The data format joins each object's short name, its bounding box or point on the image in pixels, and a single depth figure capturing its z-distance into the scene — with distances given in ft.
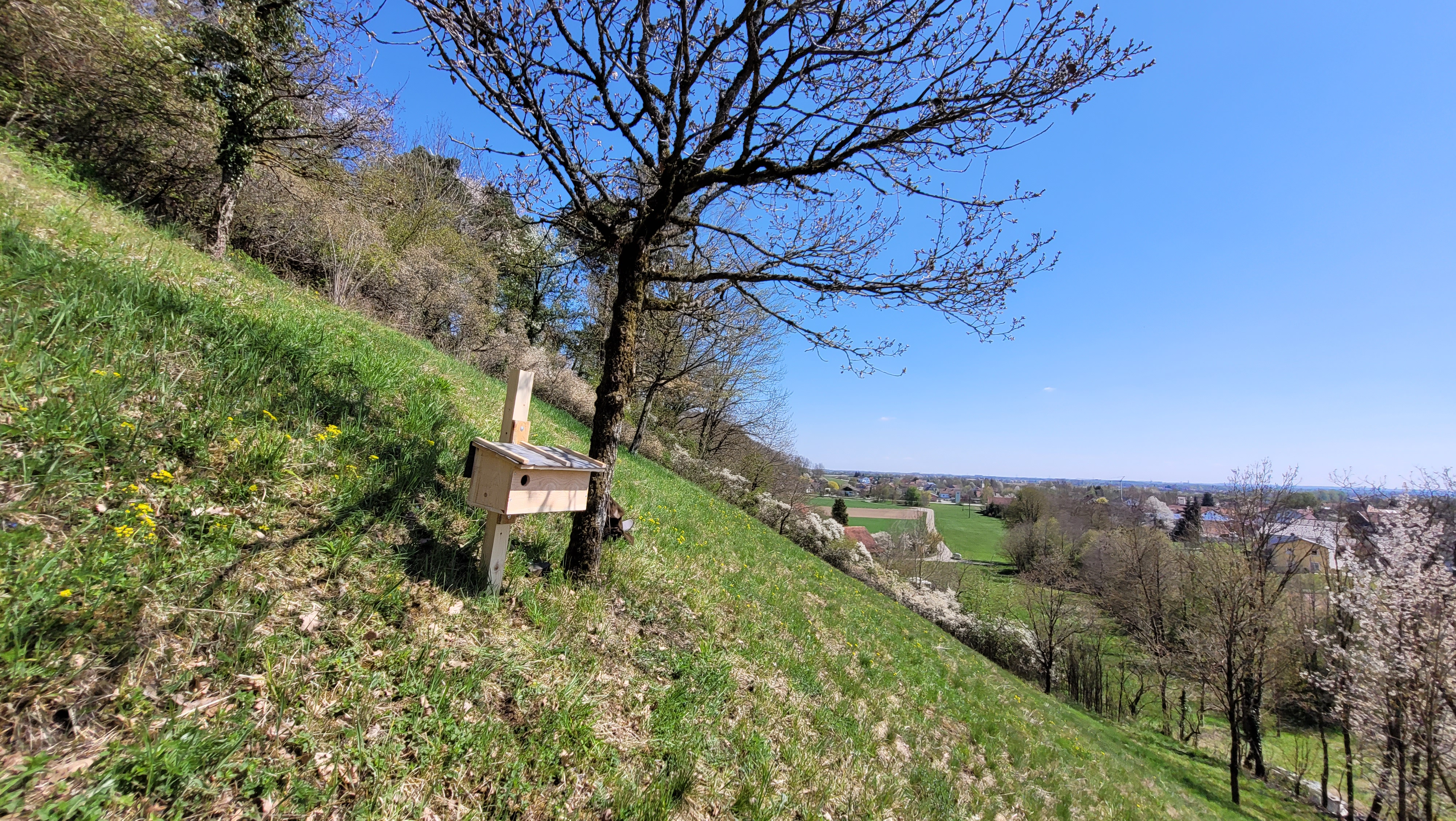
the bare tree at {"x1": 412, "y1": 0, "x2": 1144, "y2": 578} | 11.12
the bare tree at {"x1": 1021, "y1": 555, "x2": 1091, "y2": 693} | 89.40
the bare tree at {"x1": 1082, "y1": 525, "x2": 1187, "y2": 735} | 80.48
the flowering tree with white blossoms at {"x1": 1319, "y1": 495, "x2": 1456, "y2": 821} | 38.09
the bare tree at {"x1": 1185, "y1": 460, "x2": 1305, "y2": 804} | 58.18
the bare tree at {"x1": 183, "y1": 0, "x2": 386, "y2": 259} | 33.40
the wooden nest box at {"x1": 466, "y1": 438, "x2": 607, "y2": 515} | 9.91
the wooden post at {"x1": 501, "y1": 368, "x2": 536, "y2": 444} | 11.43
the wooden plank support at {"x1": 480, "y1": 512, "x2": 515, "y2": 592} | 10.40
